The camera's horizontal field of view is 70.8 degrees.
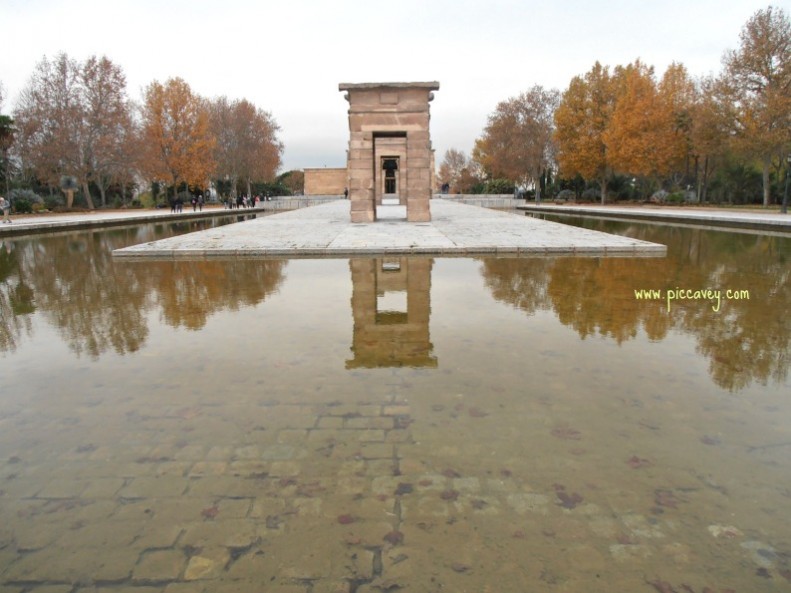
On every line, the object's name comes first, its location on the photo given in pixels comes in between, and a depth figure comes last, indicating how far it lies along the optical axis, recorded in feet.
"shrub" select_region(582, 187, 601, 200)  156.66
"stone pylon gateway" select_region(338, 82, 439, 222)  66.69
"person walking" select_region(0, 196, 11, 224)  78.89
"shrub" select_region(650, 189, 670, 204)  132.79
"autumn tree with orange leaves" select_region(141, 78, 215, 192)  131.95
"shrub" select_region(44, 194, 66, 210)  123.24
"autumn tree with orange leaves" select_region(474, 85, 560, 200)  153.07
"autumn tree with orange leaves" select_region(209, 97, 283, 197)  161.99
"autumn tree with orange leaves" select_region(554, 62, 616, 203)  129.90
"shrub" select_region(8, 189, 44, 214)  111.24
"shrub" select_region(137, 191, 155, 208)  153.89
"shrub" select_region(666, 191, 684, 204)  129.18
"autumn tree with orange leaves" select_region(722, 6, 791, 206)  97.76
